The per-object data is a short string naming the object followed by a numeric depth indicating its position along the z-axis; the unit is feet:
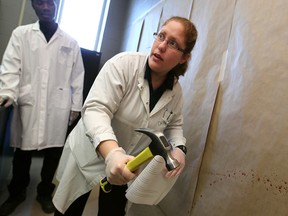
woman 3.00
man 5.55
